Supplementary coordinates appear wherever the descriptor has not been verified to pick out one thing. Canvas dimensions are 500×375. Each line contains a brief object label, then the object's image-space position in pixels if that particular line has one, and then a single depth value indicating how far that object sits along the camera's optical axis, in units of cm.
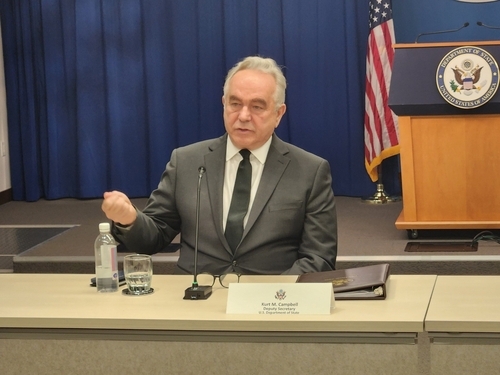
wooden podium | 488
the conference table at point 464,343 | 197
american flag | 644
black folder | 225
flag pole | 669
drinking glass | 242
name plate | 210
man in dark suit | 290
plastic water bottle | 247
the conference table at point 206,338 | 202
